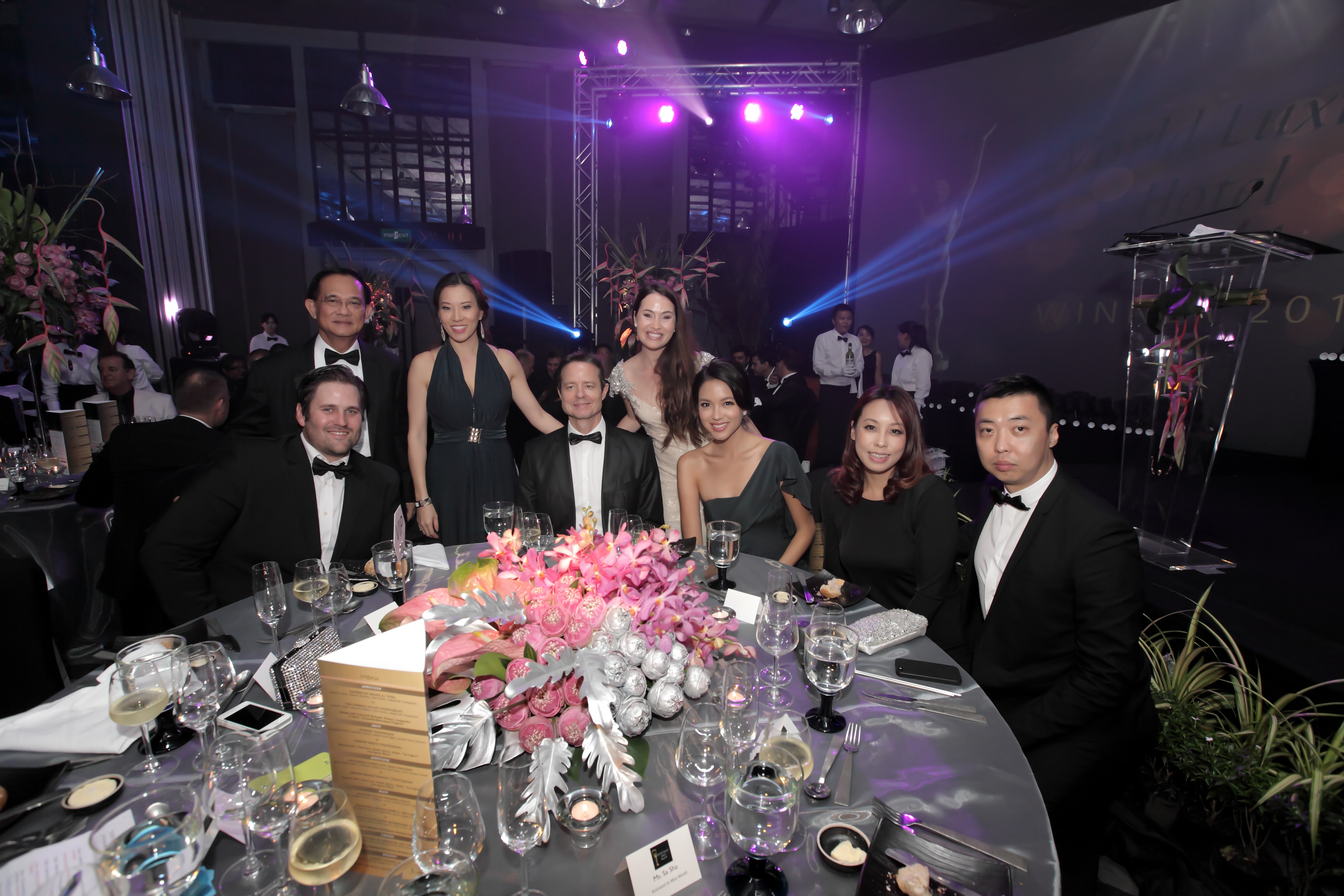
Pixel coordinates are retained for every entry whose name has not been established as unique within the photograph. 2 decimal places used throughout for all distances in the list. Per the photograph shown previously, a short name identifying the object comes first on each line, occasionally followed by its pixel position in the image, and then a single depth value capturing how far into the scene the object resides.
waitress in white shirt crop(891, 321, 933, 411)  7.57
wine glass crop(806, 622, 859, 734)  1.28
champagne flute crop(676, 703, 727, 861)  1.07
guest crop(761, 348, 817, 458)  5.28
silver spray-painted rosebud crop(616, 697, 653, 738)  1.13
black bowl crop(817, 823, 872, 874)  1.04
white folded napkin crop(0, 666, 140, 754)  1.22
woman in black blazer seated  2.23
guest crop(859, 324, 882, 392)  7.95
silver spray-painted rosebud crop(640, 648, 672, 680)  1.20
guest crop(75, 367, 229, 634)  2.65
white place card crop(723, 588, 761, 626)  1.83
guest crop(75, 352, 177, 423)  4.31
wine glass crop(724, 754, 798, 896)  0.95
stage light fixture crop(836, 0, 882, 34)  5.45
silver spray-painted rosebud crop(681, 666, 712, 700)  1.30
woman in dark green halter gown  3.24
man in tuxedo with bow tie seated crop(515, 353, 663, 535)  2.92
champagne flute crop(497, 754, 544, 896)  0.91
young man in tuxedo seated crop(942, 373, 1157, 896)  1.76
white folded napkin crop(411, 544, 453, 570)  2.14
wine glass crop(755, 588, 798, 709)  1.46
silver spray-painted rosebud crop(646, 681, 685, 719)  1.25
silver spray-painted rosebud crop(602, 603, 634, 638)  1.17
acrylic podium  3.22
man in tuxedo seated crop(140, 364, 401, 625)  2.12
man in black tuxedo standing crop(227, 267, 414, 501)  3.14
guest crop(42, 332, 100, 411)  5.67
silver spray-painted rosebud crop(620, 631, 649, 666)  1.18
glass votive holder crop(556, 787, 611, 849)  1.03
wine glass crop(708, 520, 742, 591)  1.90
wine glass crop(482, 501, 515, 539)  1.99
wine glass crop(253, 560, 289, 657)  1.51
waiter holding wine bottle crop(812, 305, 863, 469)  7.59
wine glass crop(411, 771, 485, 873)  0.90
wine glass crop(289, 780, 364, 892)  0.91
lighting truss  8.55
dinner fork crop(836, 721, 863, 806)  1.15
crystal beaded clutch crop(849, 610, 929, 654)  1.65
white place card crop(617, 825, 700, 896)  0.94
